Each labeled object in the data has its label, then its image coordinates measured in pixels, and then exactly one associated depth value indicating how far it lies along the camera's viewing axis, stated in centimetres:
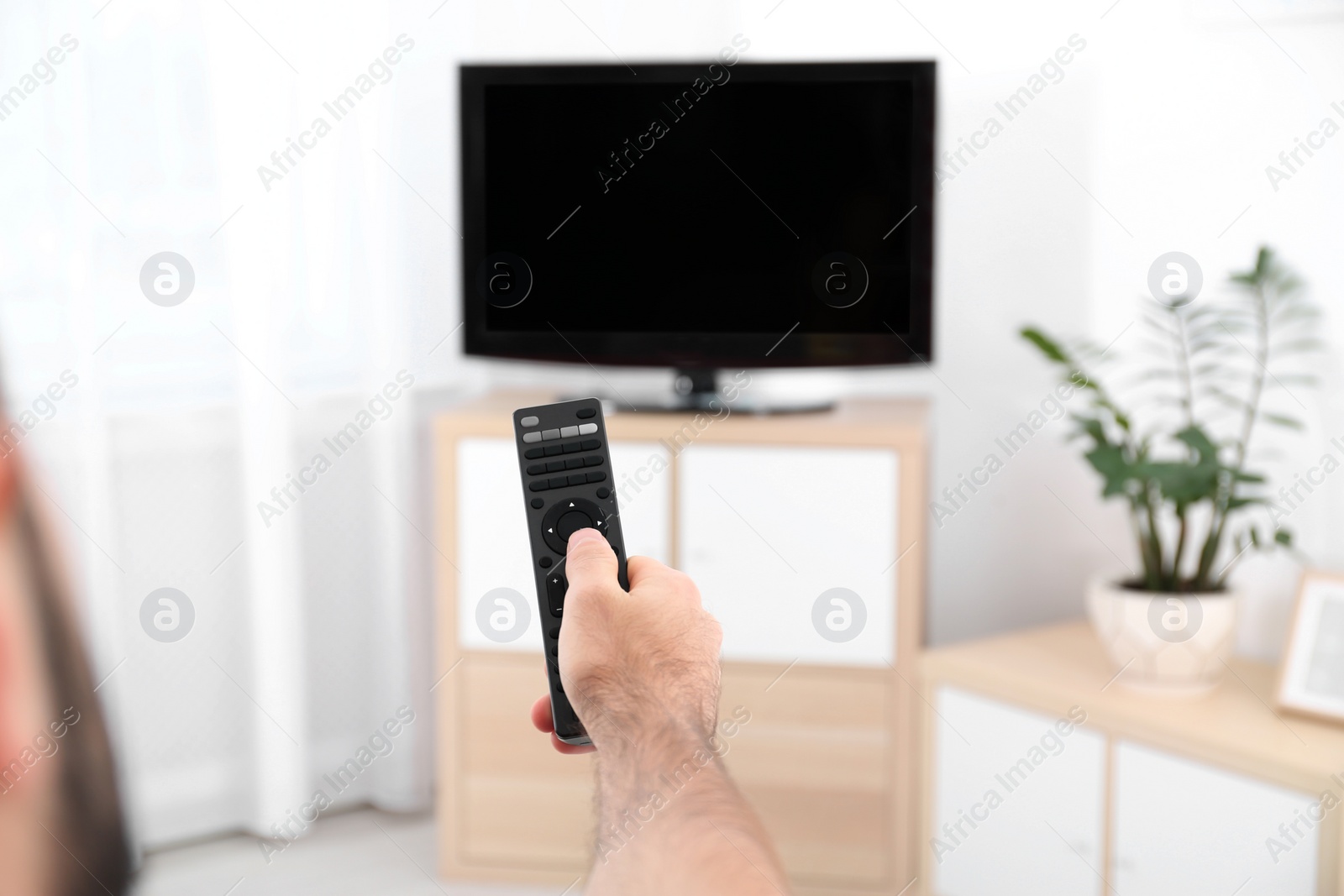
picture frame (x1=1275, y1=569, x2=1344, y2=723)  152
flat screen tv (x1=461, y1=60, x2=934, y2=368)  186
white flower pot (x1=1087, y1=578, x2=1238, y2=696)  160
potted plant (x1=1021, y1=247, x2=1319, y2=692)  160
